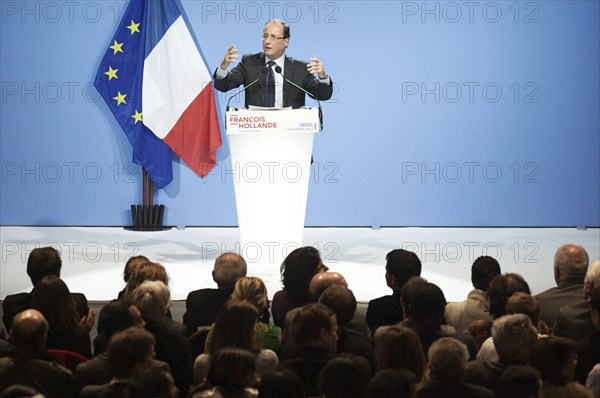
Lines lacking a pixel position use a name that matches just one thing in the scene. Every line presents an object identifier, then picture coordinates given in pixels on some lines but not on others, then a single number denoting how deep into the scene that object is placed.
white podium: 12.07
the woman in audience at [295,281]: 8.80
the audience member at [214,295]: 8.68
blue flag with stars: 18.44
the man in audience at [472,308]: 8.45
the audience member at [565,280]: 8.73
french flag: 18.37
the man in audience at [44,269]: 8.67
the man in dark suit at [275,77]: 12.73
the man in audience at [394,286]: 8.56
